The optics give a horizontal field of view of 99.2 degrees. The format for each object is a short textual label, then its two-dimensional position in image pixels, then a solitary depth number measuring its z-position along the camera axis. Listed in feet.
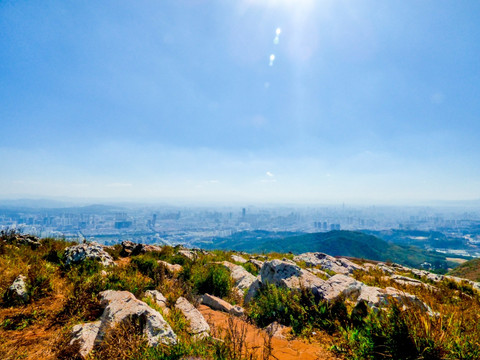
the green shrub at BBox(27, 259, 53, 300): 18.70
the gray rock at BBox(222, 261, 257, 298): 29.71
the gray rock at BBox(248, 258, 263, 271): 42.28
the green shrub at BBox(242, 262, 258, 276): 39.80
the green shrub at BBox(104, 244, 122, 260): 35.17
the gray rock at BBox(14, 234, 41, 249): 32.86
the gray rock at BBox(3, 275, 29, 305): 17.47
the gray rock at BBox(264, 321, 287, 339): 17.22
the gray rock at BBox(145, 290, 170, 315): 18.44
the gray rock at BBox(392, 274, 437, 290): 32.84
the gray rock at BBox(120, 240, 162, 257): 39.68
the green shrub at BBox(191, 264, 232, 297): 27.37
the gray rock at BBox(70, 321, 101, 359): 12.48
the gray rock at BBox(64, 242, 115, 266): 26.55
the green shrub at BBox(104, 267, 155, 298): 19.99
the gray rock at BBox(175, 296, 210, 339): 15.22
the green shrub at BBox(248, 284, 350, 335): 17.85
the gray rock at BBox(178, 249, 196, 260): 41.90
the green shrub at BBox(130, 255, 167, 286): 25.66
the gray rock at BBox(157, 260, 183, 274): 29.58
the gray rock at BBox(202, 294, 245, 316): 21.18
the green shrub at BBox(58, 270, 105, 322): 16.17
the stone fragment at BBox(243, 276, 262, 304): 25.09
